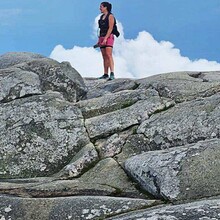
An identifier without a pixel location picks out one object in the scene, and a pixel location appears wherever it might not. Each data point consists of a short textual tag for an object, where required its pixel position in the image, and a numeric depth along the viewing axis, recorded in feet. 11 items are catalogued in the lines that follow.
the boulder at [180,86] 58.59
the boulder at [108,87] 72.28
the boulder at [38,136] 49.67
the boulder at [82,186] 37.81
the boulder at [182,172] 34.35
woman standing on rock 79.87
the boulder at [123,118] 51.37
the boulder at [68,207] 32.24
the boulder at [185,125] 46.11
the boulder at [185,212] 27.22
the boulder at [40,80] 61.35
